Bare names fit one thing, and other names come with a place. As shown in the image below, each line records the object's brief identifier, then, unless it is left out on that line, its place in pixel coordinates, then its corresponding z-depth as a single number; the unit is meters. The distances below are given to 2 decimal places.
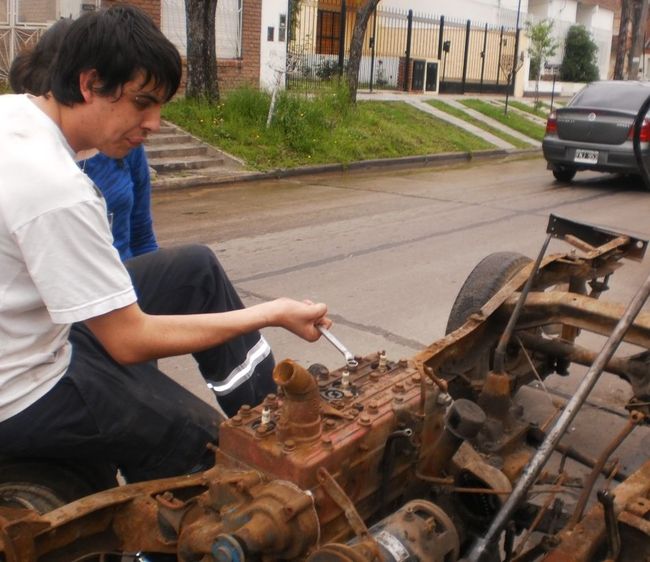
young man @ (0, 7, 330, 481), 1.97
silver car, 12.40
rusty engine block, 2.03
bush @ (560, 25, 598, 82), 34.28
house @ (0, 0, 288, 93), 16.94
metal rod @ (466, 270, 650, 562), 2.13
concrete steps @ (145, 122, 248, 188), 12.35
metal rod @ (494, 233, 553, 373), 2.96
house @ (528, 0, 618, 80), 35.25
